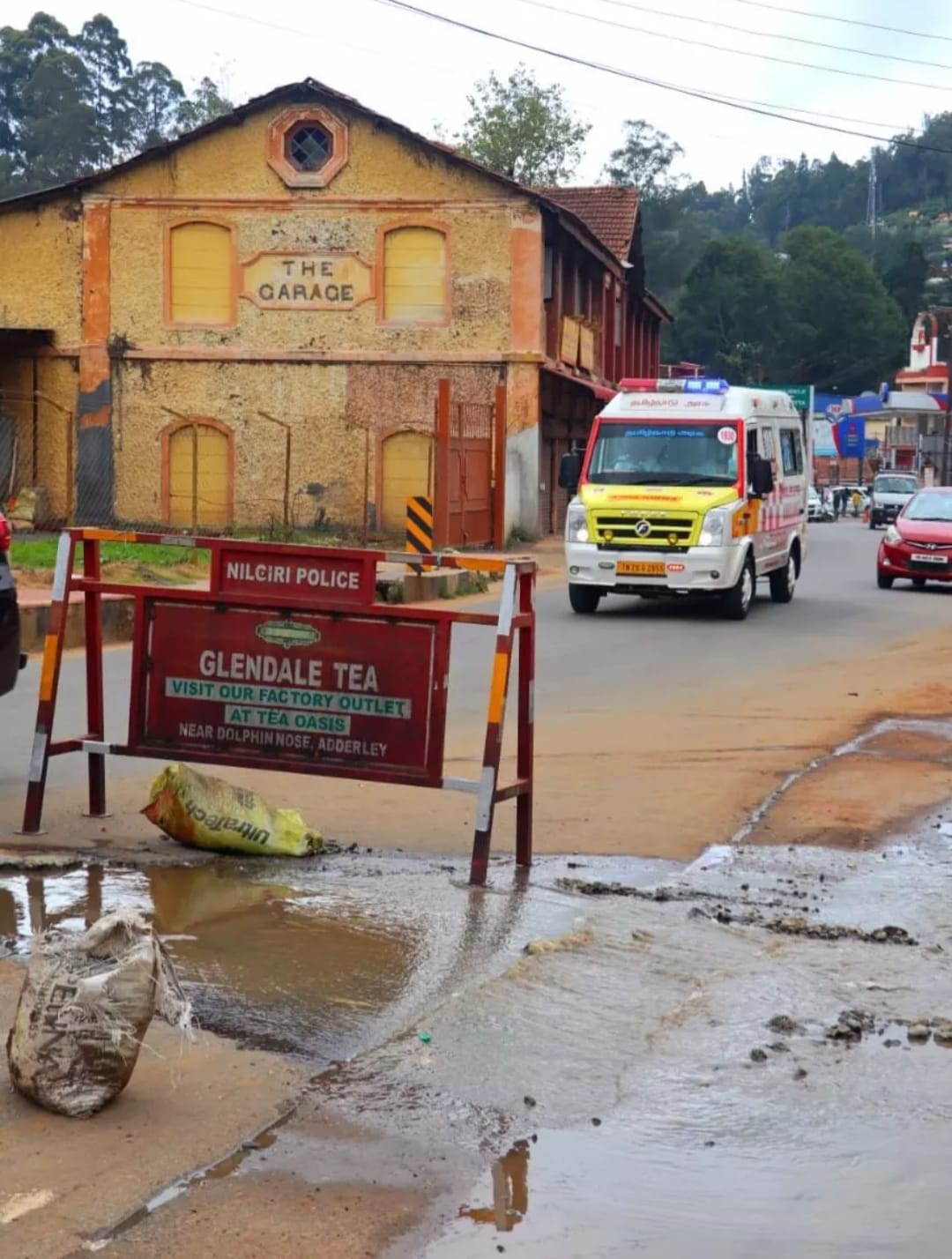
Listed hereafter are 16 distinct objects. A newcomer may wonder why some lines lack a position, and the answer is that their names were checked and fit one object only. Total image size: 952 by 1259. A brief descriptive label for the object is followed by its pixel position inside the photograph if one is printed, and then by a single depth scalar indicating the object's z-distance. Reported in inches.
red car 984.9
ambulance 774.5
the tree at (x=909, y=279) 4926.2
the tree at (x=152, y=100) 3804.1
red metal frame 273.7
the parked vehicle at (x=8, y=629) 343.0
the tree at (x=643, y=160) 4124.0
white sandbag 169.8
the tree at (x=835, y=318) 4220.0
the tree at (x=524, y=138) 3014.3
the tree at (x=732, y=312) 4062.5
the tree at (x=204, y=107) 3299.7
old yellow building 1354.6
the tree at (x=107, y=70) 3745.1
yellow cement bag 287.4
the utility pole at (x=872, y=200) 7081.7
